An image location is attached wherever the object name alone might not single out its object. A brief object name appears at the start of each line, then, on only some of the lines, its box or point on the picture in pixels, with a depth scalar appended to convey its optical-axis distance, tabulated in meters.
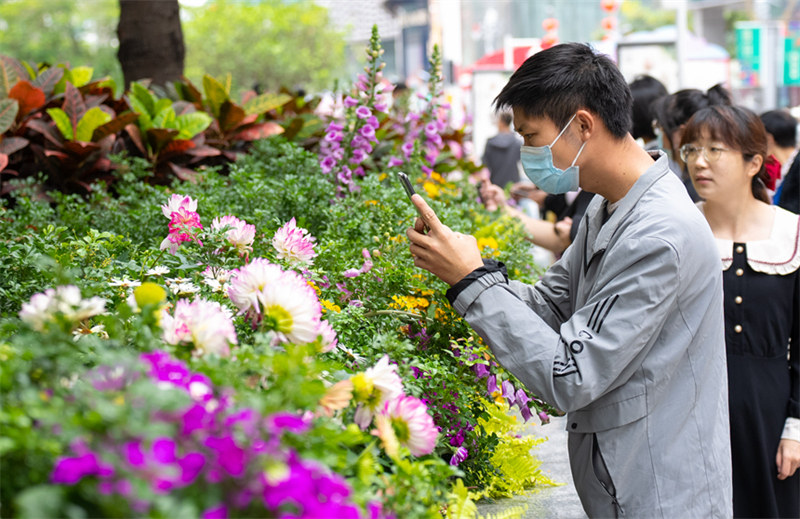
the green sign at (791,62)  26.95
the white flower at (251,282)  1.45
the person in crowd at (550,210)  4.13
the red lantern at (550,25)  15.44
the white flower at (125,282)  1.81
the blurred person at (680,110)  3.95
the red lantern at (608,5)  14.21
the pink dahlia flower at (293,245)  2.10
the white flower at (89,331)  1.60
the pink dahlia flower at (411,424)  1.43
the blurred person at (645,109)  4.72
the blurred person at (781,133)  6.02
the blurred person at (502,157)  11.21
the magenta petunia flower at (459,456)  2.13
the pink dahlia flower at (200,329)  1.27
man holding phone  1.81
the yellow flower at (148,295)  1.29
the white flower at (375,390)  1.42
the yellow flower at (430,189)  3.99
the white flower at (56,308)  1.18
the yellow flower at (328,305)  2.06
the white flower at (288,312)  1.40
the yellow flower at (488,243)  3.25
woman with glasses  3.00
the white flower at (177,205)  2.21
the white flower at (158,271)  1.94
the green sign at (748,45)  27.62
